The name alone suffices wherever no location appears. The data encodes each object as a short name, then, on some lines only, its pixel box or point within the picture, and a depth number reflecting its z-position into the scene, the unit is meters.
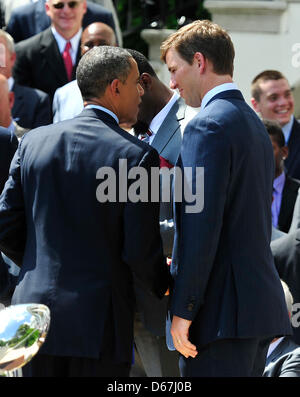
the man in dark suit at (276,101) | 13.82
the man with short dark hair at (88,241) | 7.18
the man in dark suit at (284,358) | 8.87
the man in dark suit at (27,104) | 13.08
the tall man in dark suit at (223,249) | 7.16
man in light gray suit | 8.52
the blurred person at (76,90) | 12.20
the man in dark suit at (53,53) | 13.98
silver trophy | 5.69
